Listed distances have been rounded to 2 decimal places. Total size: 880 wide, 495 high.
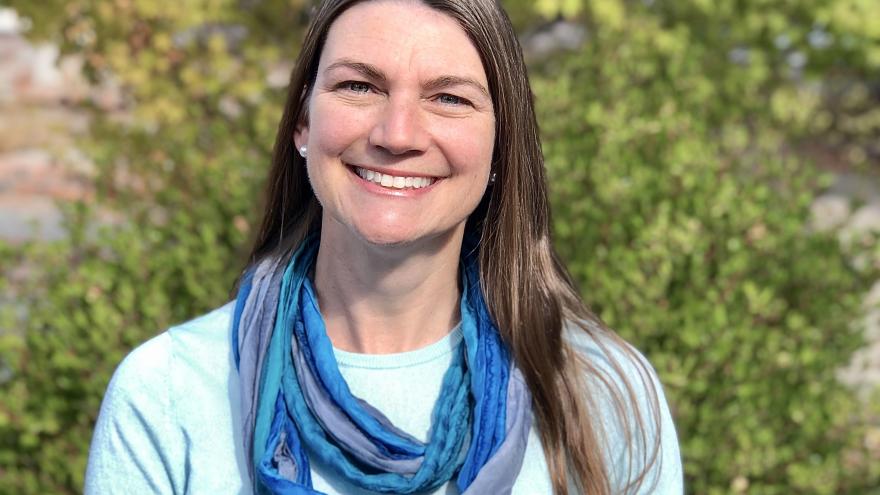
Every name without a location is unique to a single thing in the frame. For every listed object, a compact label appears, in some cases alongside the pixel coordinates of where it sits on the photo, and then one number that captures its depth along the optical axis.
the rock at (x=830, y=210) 3.91
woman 1.86
